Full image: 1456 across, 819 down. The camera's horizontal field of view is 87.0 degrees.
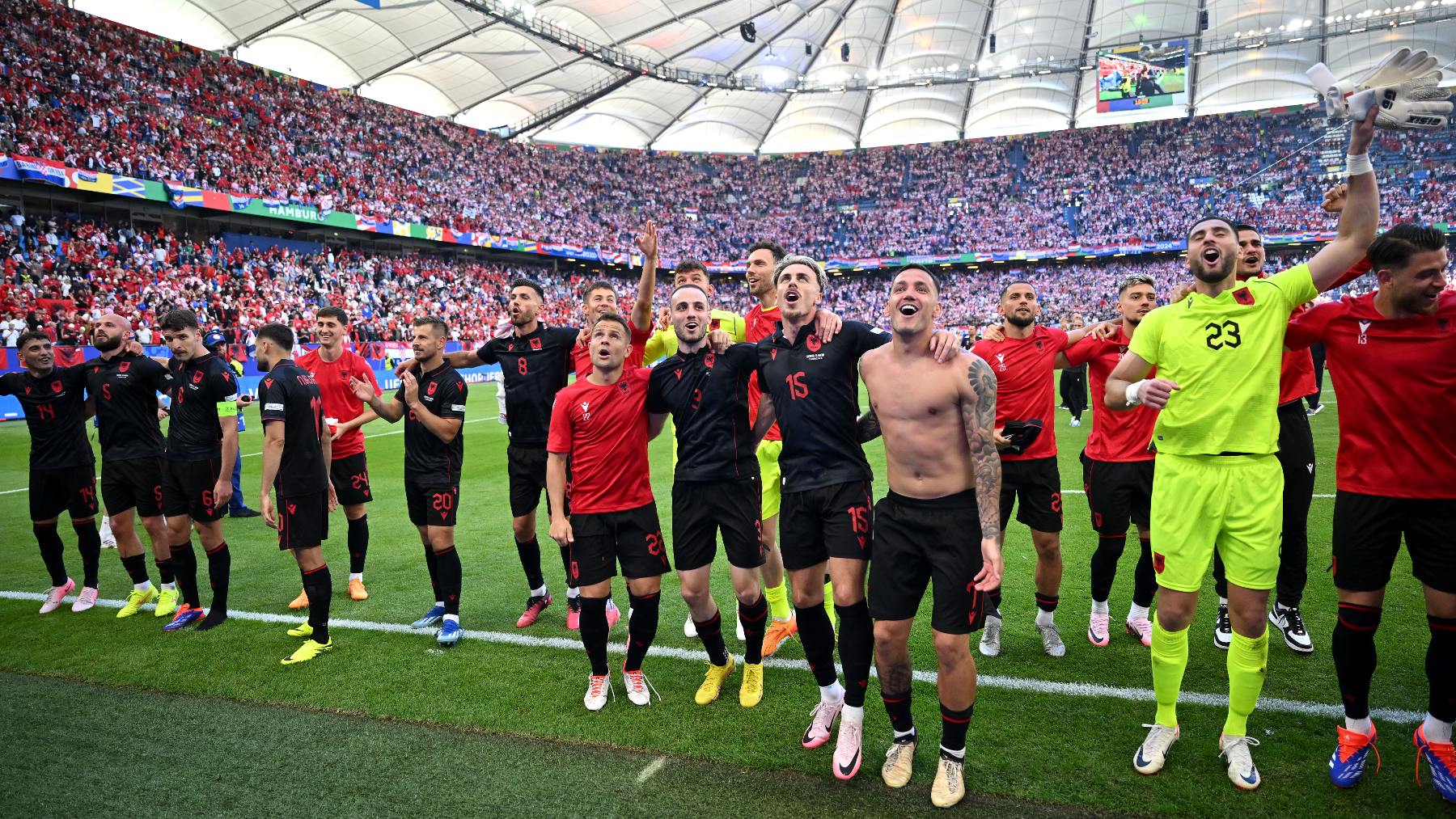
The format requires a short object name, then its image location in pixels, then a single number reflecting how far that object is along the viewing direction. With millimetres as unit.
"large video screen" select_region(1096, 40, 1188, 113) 39906
